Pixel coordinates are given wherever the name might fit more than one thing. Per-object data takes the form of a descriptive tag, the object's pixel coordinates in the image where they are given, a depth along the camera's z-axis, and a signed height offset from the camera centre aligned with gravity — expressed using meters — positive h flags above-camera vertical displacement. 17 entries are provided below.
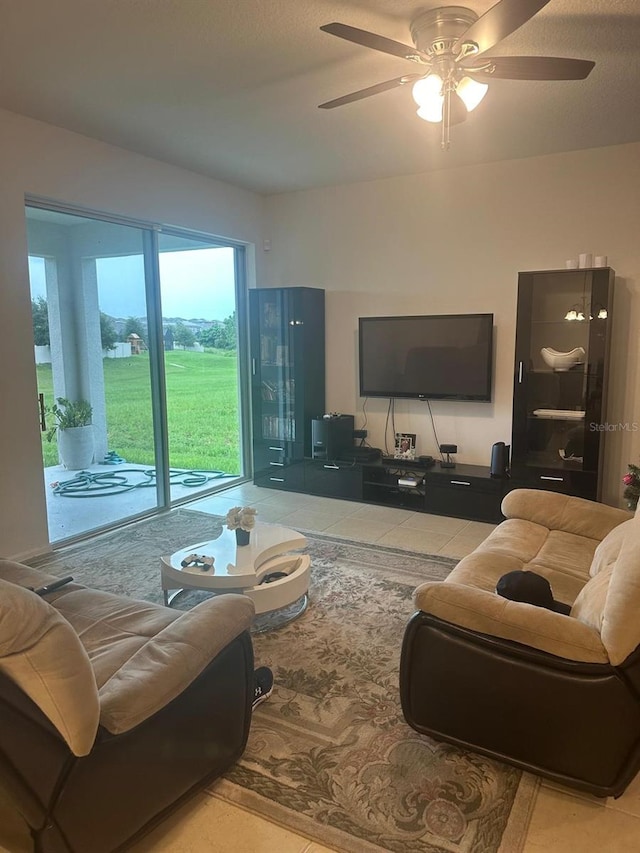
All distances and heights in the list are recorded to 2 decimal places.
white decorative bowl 4.31 -0.11
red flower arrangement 3.93 -0.94
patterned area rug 1.81 -1.47
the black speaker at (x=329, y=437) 5.42 -0.85
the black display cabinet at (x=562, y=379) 4.22 -0.26
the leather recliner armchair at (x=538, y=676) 1.75 -1.06
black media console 4.66 -1.20
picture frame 5.24 -0.91
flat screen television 4.85 -0.10
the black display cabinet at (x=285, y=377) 5.55 -0.30
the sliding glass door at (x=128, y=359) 4.21 -0.10
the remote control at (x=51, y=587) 2.31 -0.96
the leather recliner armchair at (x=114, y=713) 1.39 -1.02
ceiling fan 2.20 +1.14
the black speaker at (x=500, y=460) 4.63 -0.91
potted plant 4.28 -0.62
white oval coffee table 2.85 -1.13
